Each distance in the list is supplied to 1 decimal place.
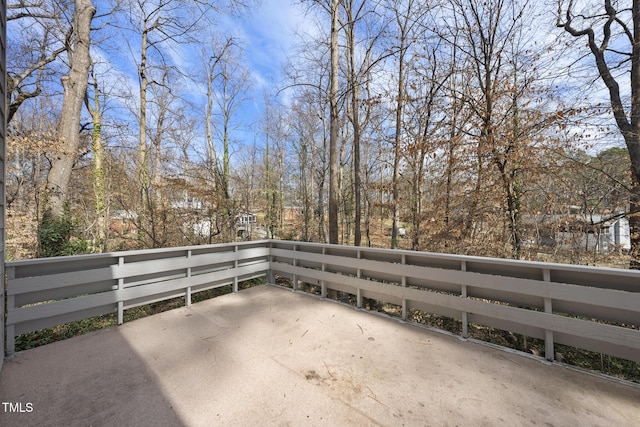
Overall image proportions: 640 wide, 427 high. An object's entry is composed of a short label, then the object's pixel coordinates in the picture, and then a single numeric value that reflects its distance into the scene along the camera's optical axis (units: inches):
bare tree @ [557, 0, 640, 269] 186.7
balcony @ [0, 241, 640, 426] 60.1
